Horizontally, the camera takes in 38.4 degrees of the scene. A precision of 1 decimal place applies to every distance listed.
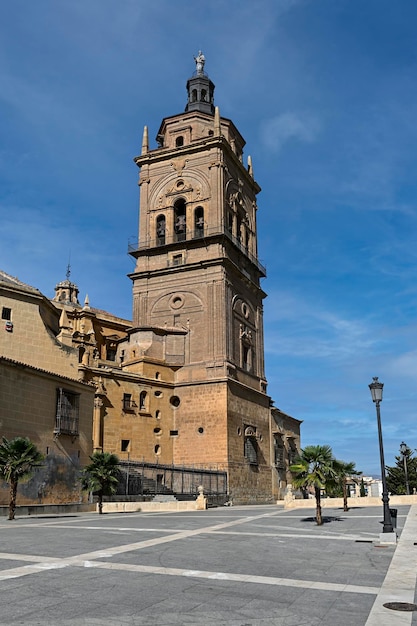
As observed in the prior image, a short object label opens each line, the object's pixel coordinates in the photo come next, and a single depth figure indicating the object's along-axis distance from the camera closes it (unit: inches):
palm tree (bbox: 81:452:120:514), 1034.1
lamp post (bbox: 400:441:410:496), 1535.2
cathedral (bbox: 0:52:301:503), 1503.4
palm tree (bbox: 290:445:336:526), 792.3
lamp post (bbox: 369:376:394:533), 584.7
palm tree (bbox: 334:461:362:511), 829.8
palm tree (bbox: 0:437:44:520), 850.8
